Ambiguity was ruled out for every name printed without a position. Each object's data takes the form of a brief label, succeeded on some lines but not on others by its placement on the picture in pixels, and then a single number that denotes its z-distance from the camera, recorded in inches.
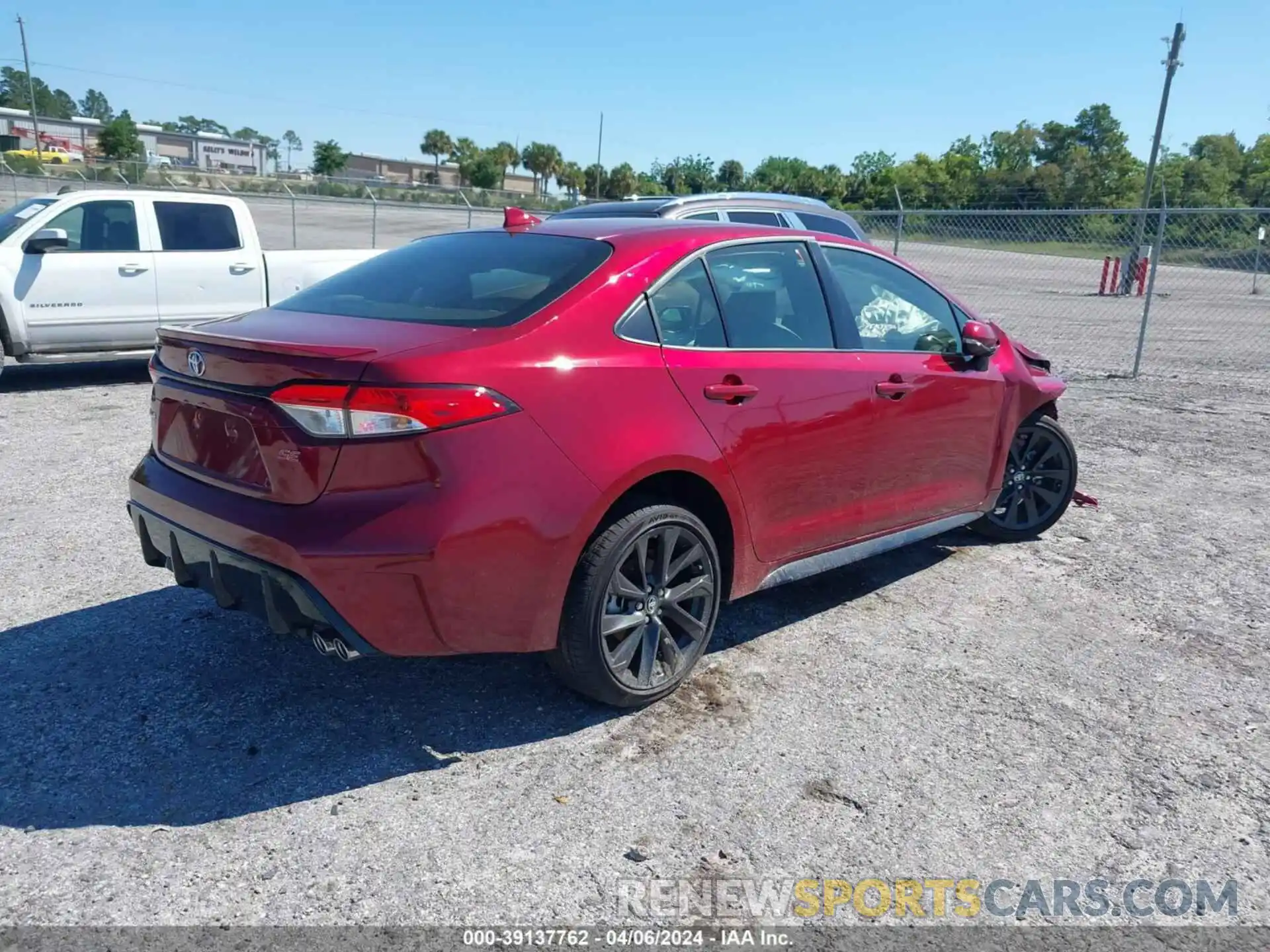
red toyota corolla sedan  121.7
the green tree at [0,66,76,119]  4982.8
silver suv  365.1
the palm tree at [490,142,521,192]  3807.8
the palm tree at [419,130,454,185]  4320.9
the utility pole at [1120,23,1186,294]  1190.3
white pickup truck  364.8
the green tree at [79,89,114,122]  6560.0
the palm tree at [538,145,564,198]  3887.8
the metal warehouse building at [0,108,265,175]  3427.7
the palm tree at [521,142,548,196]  3900.1
